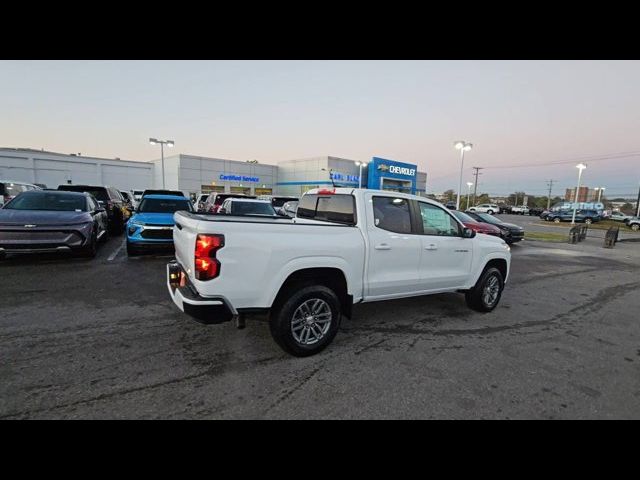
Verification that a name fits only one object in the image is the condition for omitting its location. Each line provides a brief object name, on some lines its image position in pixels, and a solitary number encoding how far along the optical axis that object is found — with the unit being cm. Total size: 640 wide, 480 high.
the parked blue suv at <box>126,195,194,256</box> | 803
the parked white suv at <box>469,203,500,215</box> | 5230
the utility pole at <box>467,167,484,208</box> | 8650
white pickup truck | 302
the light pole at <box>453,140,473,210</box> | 2073
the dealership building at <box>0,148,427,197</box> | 4253
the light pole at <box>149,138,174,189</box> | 2980
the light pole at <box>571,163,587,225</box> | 2842
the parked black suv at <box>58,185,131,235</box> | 1218
